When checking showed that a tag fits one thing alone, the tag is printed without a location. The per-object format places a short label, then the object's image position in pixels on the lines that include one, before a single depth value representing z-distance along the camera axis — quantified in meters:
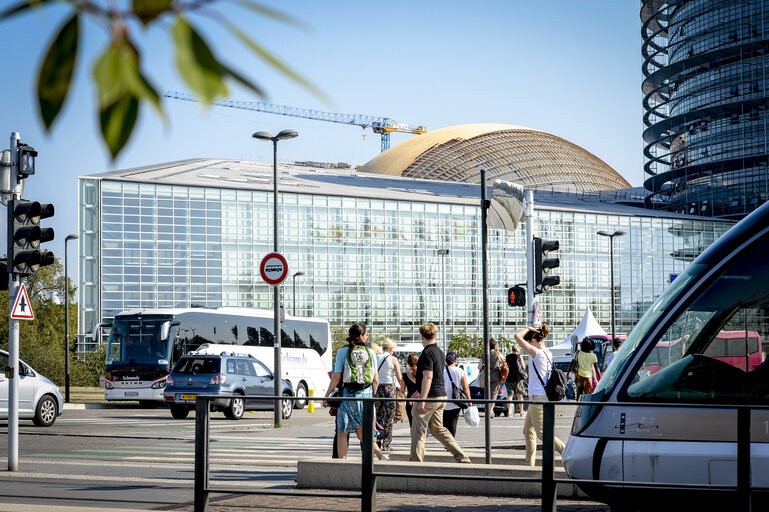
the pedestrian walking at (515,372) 25.94
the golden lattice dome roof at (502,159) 116.94
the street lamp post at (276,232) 24.00
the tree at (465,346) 66.31
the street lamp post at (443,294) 66.06
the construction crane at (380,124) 166.25
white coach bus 34.56
